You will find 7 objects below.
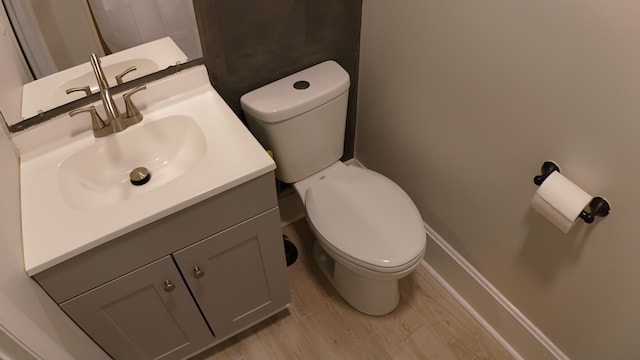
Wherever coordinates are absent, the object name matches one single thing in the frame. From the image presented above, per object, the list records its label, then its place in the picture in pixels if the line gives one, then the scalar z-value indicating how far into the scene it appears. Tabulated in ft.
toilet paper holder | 3.59
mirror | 3.73
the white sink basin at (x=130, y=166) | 3.44
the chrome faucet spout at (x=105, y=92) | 3.93
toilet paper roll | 3.58
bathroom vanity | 3.50
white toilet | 4.80
